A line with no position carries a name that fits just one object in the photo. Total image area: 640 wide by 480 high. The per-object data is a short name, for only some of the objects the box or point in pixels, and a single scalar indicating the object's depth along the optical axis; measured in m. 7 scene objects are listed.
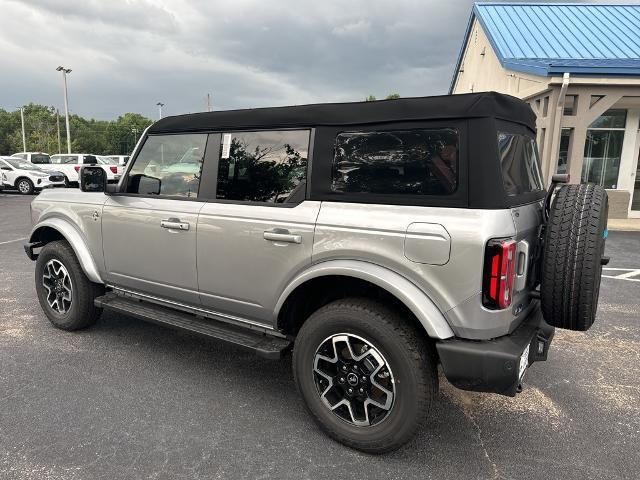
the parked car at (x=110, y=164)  21.19
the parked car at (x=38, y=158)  24.75
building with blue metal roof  11.24
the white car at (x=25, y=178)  19.23
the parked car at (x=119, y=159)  25.41
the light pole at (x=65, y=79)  42.34
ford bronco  2.38
